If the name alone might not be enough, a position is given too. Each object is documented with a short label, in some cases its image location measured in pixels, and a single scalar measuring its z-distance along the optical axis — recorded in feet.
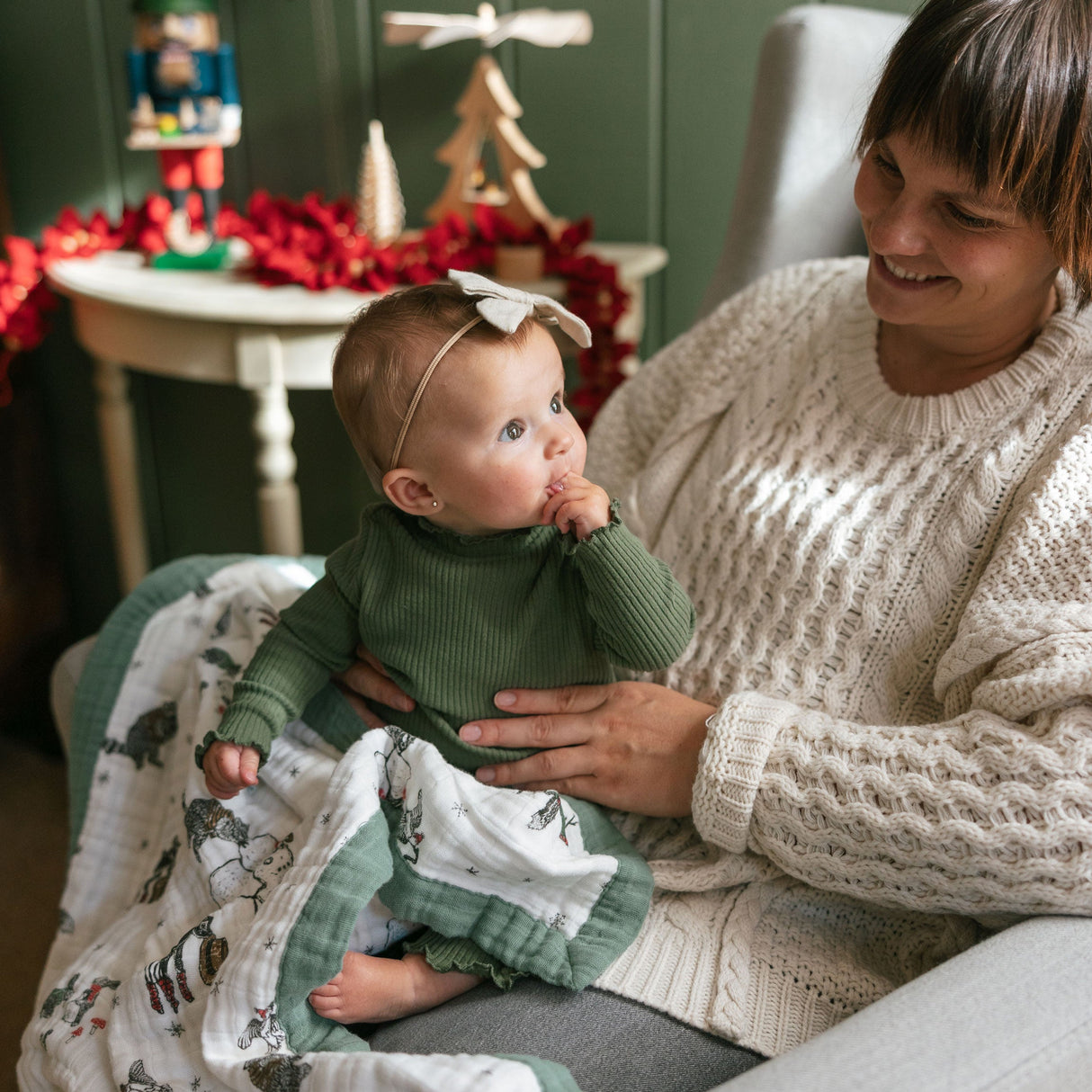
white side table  5.13
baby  2.85
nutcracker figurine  5.71
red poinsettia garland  5.30
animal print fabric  2.68
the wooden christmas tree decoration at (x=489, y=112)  5.56
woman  2.76
